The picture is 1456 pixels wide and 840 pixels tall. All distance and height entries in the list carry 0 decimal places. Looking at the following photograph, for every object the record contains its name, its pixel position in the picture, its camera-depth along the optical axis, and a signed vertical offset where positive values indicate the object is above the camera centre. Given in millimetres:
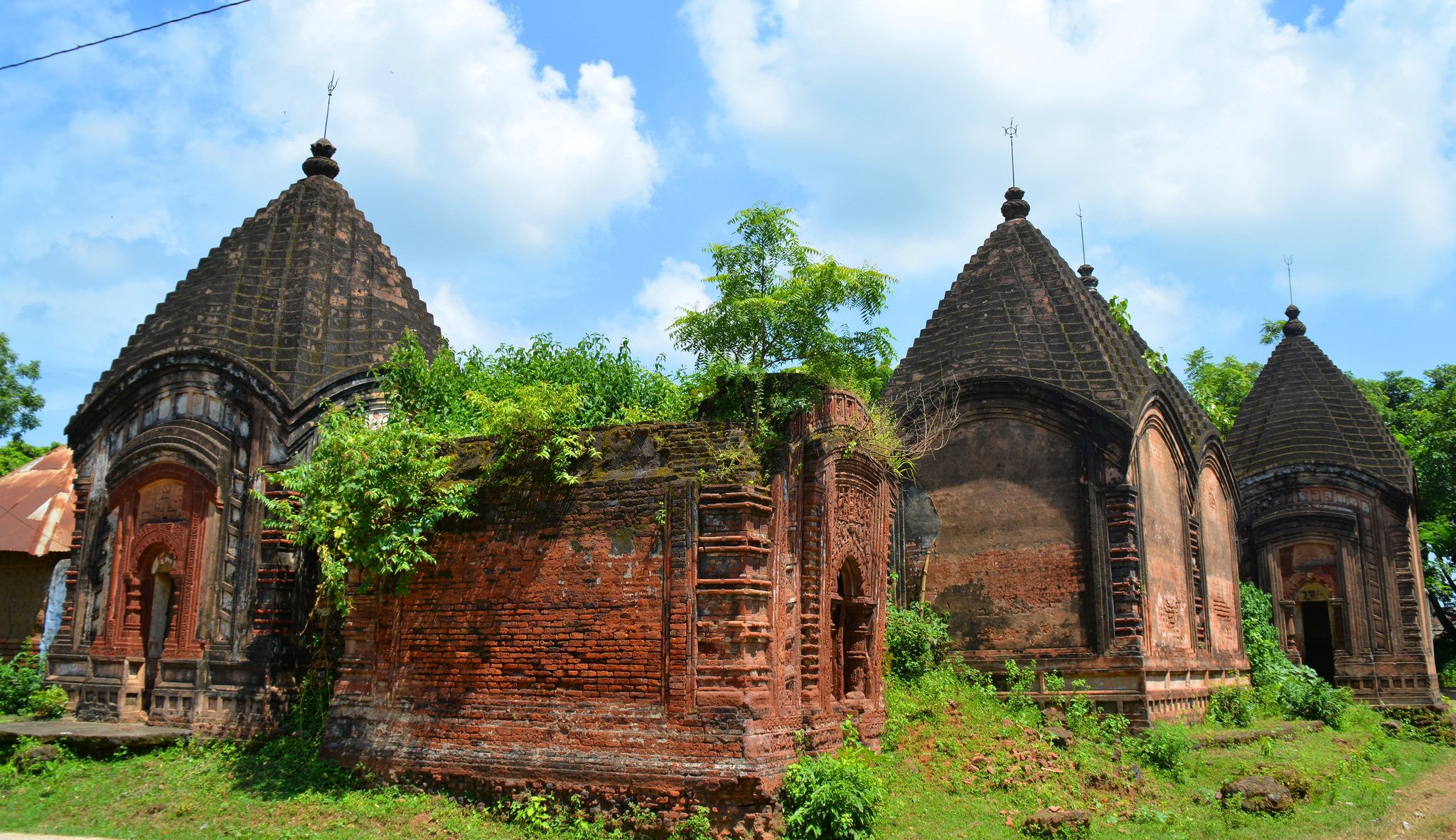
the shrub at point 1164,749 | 12516 -1012
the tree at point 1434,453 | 26797 +4726
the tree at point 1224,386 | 29828 +7131
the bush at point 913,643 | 13906 +146
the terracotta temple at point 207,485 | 12719 +1943
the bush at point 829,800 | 9180 -1165
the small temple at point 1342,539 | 21016 +2225
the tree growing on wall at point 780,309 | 12102 +3612
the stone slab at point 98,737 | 12039 -890
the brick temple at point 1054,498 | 14055 +2039
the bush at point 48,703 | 13297 -604
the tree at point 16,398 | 26469 +5845
